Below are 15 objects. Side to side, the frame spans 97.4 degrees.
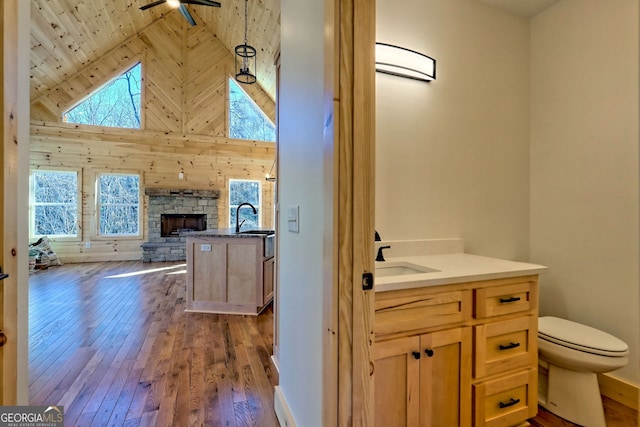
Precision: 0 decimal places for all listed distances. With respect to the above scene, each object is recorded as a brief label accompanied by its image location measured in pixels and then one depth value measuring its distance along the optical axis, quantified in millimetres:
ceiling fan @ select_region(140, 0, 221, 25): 3324
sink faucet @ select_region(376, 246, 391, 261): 1681
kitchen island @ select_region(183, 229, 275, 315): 3314
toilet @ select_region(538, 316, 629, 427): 1478
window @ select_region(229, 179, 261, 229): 7531
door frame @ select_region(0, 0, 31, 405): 877
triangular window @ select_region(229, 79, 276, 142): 7406
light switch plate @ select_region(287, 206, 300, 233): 1286
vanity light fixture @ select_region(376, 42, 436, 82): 1765
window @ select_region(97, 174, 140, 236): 6523
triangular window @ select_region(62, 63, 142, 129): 6262
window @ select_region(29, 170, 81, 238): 6027
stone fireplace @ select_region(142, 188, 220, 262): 6668
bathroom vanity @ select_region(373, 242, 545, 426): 1183
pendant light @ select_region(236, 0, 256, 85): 5095
